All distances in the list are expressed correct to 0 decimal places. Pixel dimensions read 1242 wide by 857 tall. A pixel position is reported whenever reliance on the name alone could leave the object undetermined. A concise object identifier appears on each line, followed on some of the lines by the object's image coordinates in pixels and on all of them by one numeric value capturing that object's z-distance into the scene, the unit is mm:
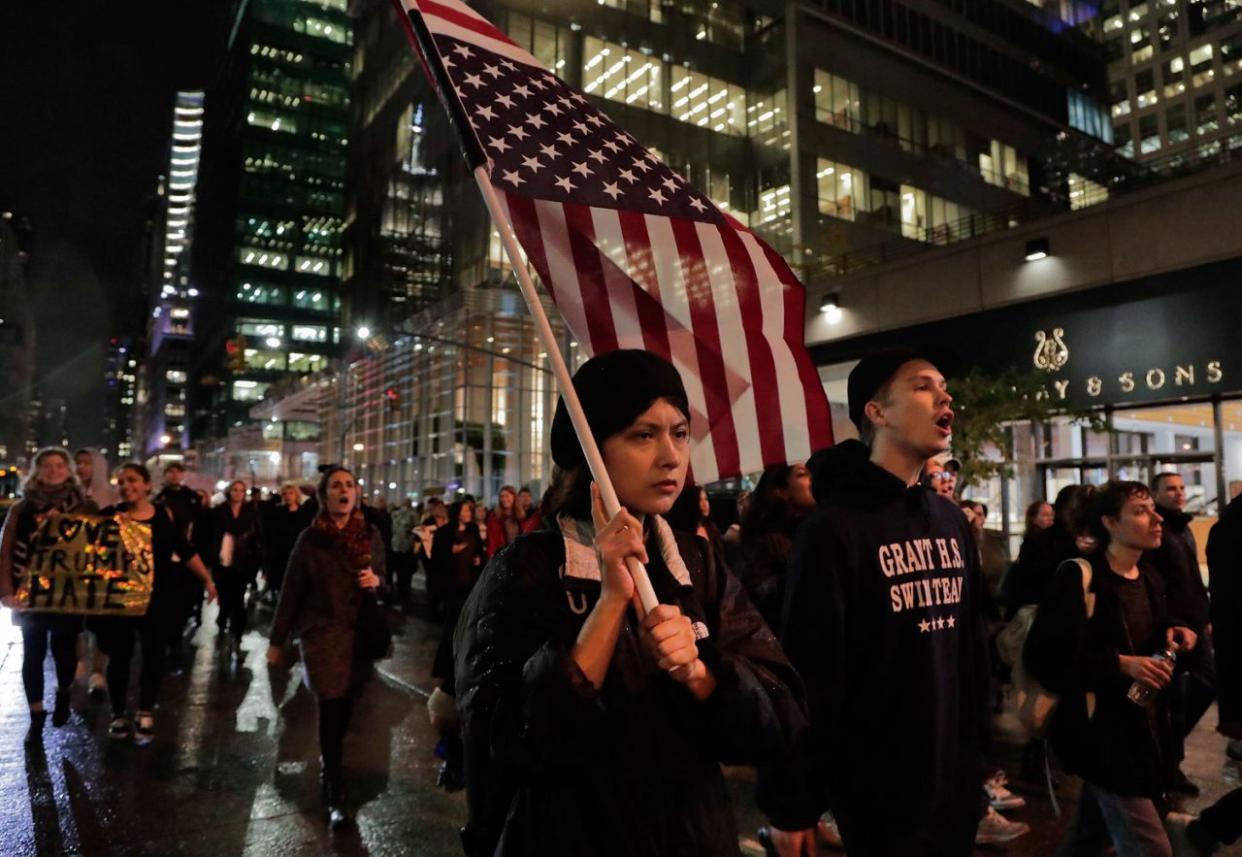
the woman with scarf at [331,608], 5418
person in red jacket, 13680
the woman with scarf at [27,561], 6855
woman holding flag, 1663
